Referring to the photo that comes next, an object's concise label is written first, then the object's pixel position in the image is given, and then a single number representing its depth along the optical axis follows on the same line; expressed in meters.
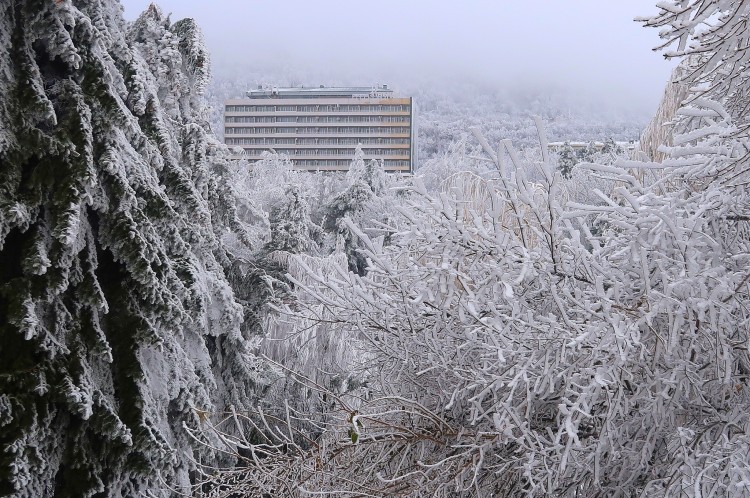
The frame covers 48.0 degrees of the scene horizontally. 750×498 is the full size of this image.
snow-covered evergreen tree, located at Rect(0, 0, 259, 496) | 4.09
